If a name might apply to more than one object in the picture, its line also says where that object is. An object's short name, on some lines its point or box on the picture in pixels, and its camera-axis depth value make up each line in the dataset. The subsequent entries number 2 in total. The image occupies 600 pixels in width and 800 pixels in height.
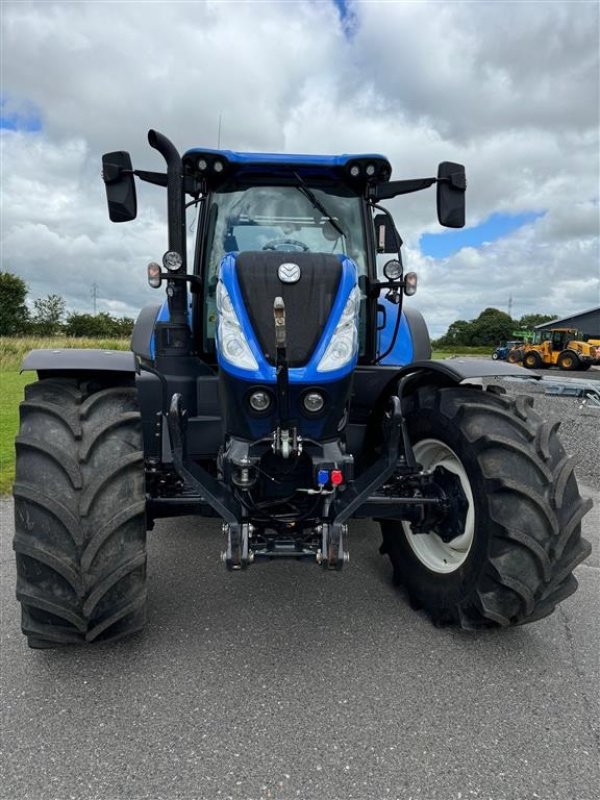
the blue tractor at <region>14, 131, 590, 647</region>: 2.26
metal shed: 48.47
